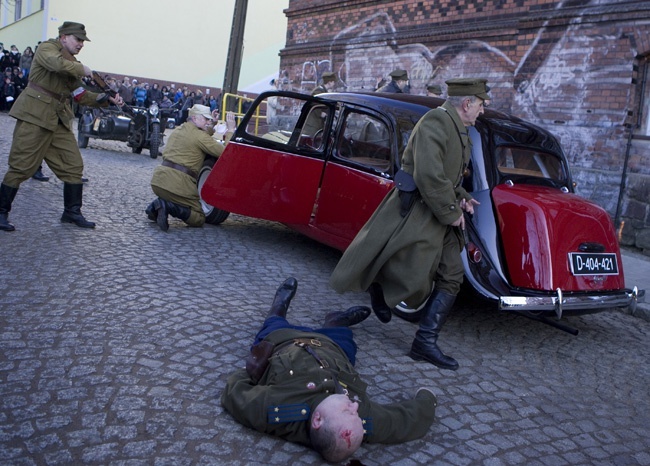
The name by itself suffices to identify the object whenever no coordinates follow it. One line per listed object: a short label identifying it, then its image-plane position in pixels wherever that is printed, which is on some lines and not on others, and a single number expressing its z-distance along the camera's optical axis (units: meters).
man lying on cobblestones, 2.96
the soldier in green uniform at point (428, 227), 4.24
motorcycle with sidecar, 14.36
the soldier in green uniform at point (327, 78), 11.50
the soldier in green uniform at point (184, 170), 7.55
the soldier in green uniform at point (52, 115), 6.56
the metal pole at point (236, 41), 15.53
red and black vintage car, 4.83
